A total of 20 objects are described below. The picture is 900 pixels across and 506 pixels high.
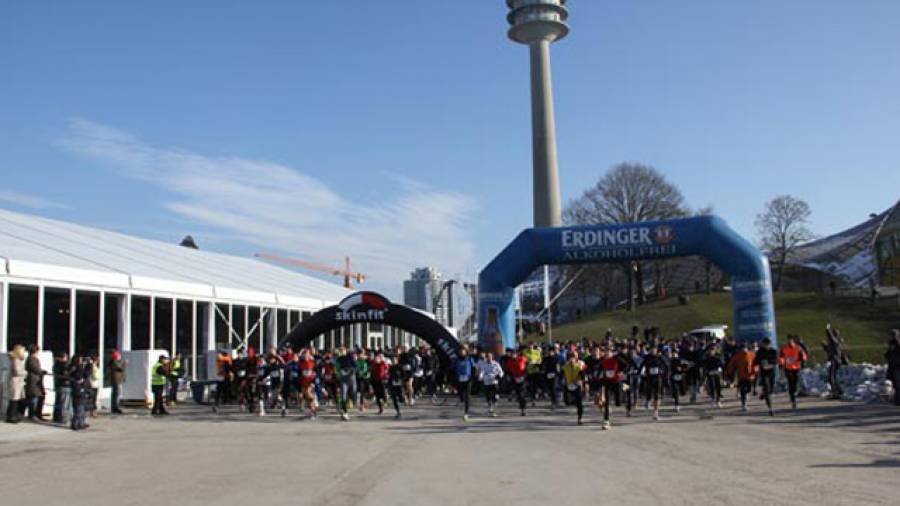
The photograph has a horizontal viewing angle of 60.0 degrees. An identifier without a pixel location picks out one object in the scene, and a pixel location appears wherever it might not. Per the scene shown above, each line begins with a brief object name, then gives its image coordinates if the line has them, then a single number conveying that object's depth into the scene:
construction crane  143.38
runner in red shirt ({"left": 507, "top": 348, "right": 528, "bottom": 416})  18.53
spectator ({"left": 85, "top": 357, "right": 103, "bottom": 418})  17.94
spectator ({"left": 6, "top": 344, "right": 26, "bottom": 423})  16.73
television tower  81.56
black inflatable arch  23.69
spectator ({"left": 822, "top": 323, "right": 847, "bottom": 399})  20.03
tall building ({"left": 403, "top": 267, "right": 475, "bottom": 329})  46.84
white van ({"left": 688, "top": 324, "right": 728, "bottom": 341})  43.45
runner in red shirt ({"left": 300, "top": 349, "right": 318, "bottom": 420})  19.56
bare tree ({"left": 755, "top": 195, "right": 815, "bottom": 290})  67.88
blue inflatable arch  23.86
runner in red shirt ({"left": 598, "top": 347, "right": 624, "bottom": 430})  16.31
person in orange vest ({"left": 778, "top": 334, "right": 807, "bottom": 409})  17.88
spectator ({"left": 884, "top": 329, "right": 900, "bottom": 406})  17.19
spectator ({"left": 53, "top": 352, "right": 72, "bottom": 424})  17.41
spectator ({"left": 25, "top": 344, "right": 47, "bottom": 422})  16.97
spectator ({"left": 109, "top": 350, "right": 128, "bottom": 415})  19.83
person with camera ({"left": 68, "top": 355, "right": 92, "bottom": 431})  16.77
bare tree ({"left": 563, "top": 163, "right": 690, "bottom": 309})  61.75
